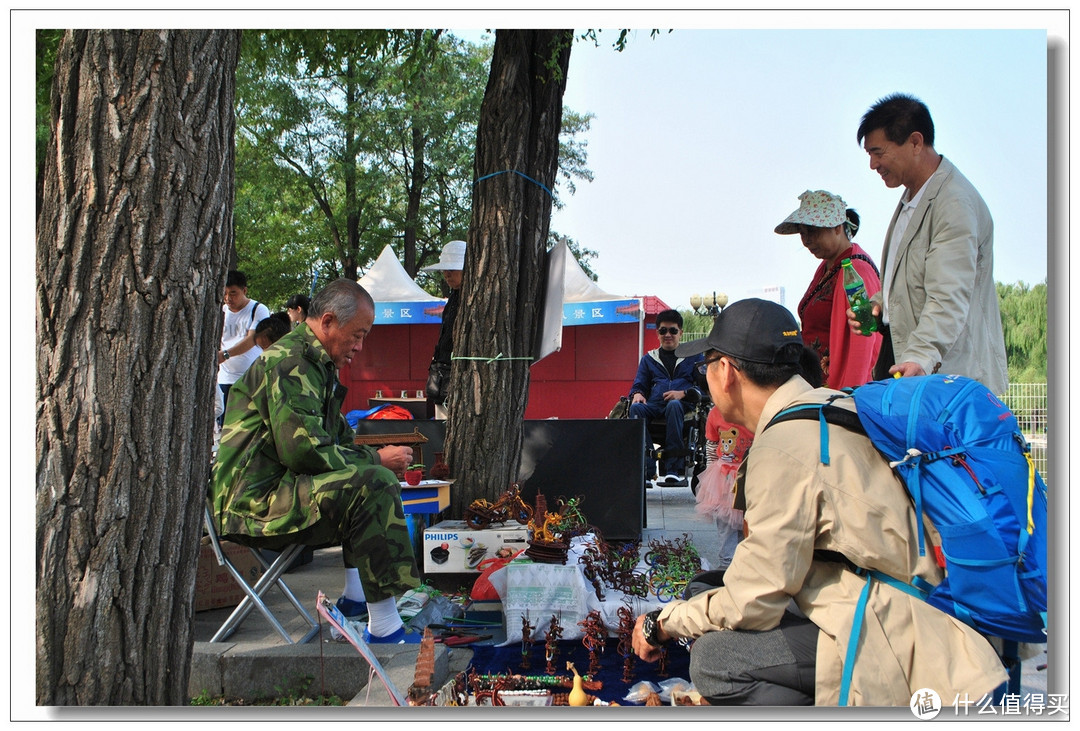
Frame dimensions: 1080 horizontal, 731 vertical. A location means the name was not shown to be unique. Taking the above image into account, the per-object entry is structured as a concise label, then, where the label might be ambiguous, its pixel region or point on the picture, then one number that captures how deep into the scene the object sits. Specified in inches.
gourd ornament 114.4
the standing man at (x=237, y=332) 276.8
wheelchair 316.8
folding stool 147.3
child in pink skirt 183.6
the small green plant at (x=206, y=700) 133.3
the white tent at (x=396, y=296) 661.3
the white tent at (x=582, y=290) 664.4
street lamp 653.3
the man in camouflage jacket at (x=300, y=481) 143.3
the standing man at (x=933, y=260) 123.6
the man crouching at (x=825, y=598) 82.7
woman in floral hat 149.9
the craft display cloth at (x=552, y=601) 153.2
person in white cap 255.9
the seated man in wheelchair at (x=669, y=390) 311.4
